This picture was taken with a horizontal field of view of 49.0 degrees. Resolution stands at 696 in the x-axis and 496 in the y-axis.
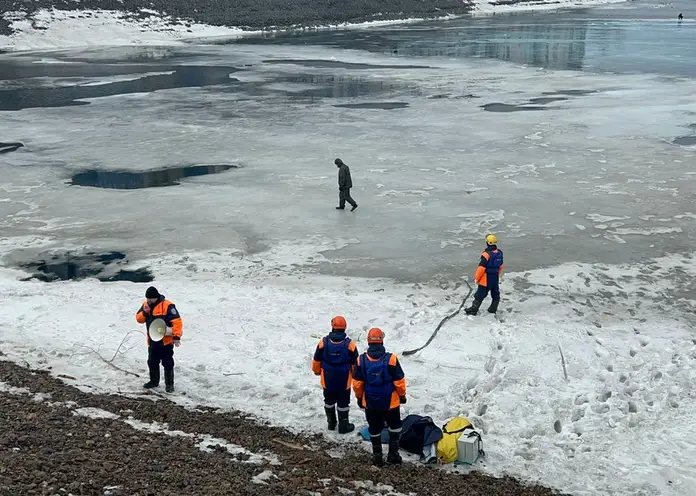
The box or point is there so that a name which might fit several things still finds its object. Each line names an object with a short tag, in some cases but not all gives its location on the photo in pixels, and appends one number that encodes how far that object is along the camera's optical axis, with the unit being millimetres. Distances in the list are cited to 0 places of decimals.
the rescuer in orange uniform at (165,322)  8859
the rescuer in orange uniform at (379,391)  7273
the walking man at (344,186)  15746
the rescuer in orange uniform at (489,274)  11109
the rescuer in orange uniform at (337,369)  7805
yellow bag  7574
